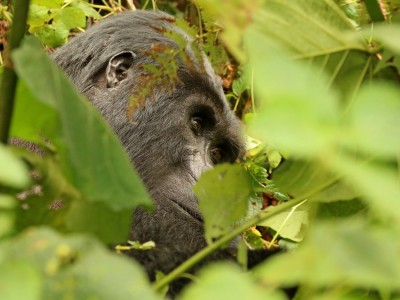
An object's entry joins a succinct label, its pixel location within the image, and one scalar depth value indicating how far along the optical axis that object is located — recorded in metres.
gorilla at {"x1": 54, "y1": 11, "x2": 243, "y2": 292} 5.30
